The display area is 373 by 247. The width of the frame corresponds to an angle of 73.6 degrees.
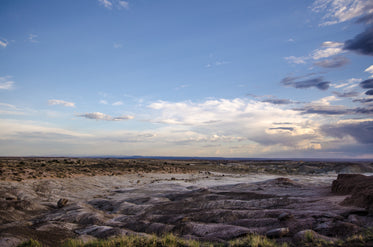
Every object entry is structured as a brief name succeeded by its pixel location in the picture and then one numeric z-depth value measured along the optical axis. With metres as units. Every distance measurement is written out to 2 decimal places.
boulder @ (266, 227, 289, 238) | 8.64
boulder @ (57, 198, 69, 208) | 17.69
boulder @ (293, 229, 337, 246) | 7.59
